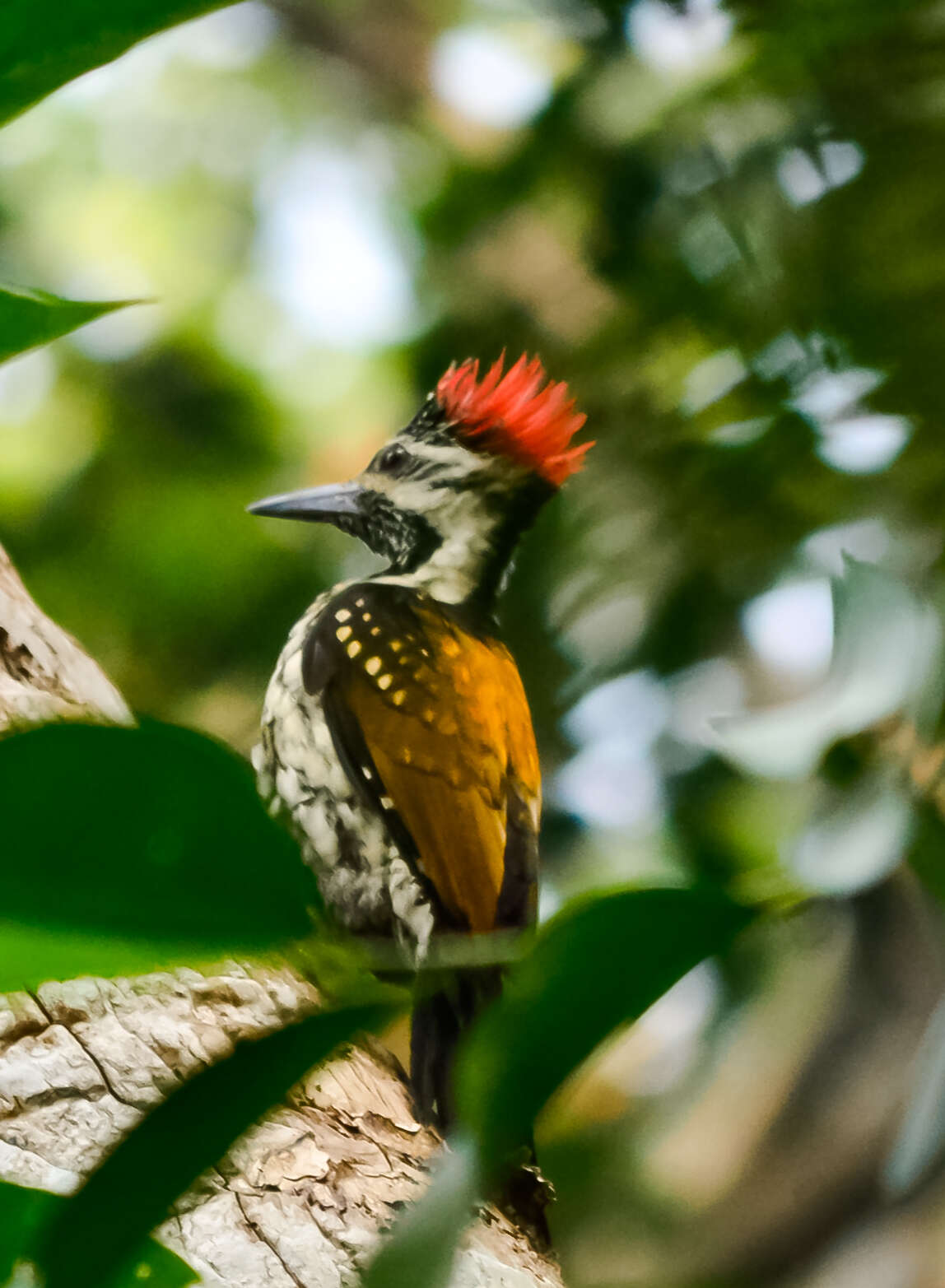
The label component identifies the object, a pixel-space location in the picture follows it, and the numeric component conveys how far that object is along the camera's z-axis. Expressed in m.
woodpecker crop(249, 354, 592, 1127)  5.64
